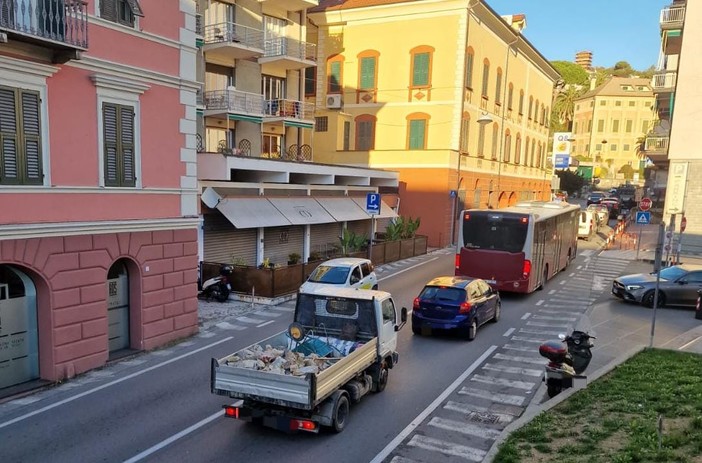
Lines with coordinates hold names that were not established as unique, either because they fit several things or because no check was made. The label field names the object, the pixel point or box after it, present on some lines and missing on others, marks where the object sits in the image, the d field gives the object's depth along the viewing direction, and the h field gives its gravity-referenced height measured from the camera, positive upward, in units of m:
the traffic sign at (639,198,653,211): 27.18 -1.05
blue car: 13.62 -3.48
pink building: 10.20 -0.48
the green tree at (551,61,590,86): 121.44 +25.16
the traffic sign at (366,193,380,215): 21.08 -1.27
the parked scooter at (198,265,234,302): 18.08 -4.24
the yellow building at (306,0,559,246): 34.22 +5.65
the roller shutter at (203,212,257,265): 19.77 -2.96
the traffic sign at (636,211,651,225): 24.58 -1.58
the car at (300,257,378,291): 16.53 -3.31
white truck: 7.76 -3.16
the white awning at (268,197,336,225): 22.39 -1.82
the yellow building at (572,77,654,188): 106.25 +12.07
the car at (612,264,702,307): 18.33 -3.68
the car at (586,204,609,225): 42.63 -2.76
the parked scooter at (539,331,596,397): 9.62 -3.49
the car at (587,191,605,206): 65.31 -2.09
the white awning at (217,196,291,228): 19.28 -1.74
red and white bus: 18.06 -2.45
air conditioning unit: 37.13 +5.01
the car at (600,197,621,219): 58.09 -2.71
